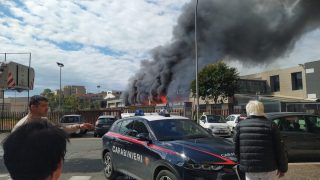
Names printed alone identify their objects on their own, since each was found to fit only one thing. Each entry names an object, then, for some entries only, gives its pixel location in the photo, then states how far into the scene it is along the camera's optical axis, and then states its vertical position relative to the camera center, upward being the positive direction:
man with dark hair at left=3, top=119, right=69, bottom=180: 1.54 -0.26
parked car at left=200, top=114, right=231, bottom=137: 16.44 -1.19
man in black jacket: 3.48 -0.55
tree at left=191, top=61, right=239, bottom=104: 31.16 +2.84
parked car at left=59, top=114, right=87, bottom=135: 18.55 -0.83
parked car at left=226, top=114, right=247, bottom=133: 18.39 -1.02
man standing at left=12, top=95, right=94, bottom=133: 3.22 +0.01
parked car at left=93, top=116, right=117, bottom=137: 17.55 -1.20
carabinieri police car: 4.26 -0.80
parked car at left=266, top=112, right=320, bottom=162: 7.34 -0.79
